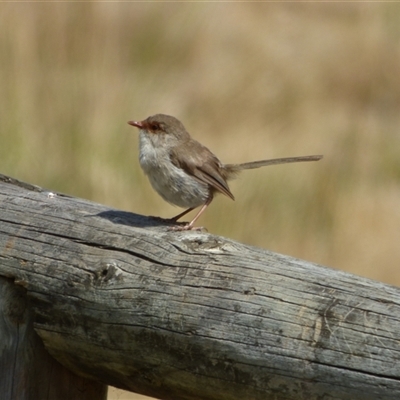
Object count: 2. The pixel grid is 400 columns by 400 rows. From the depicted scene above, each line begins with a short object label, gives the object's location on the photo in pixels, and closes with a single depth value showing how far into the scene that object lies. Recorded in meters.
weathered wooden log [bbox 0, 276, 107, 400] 6.02
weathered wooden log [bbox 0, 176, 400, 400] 4.50
